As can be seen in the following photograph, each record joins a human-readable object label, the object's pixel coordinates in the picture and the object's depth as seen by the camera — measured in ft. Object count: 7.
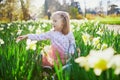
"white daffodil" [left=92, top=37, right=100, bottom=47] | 3.80
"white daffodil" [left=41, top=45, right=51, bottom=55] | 3.88
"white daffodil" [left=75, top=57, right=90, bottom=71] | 1.61
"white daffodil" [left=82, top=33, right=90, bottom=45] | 3.99
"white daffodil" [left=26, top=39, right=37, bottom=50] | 3.82
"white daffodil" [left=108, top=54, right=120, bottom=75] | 1.46
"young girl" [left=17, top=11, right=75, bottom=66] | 4.28
